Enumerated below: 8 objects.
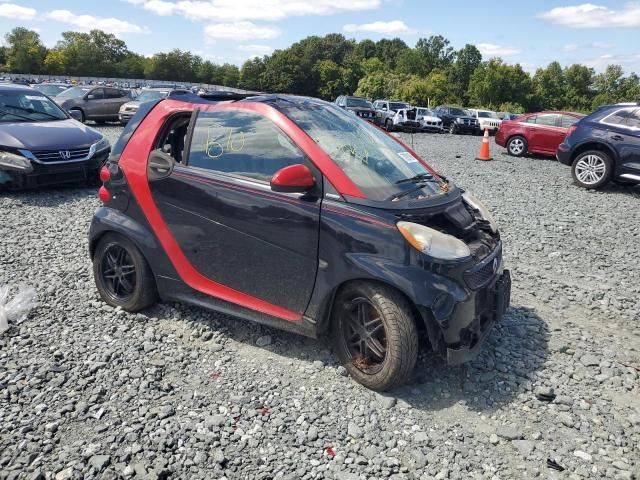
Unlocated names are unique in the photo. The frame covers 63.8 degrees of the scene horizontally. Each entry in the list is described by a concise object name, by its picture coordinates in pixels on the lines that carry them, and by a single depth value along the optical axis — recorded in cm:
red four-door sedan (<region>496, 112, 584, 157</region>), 1485
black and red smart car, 306
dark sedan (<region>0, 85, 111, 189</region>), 775
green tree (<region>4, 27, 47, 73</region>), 10988
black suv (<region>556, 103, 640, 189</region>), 964
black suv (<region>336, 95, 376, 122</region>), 2664
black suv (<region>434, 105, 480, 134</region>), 2909
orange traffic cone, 1441
